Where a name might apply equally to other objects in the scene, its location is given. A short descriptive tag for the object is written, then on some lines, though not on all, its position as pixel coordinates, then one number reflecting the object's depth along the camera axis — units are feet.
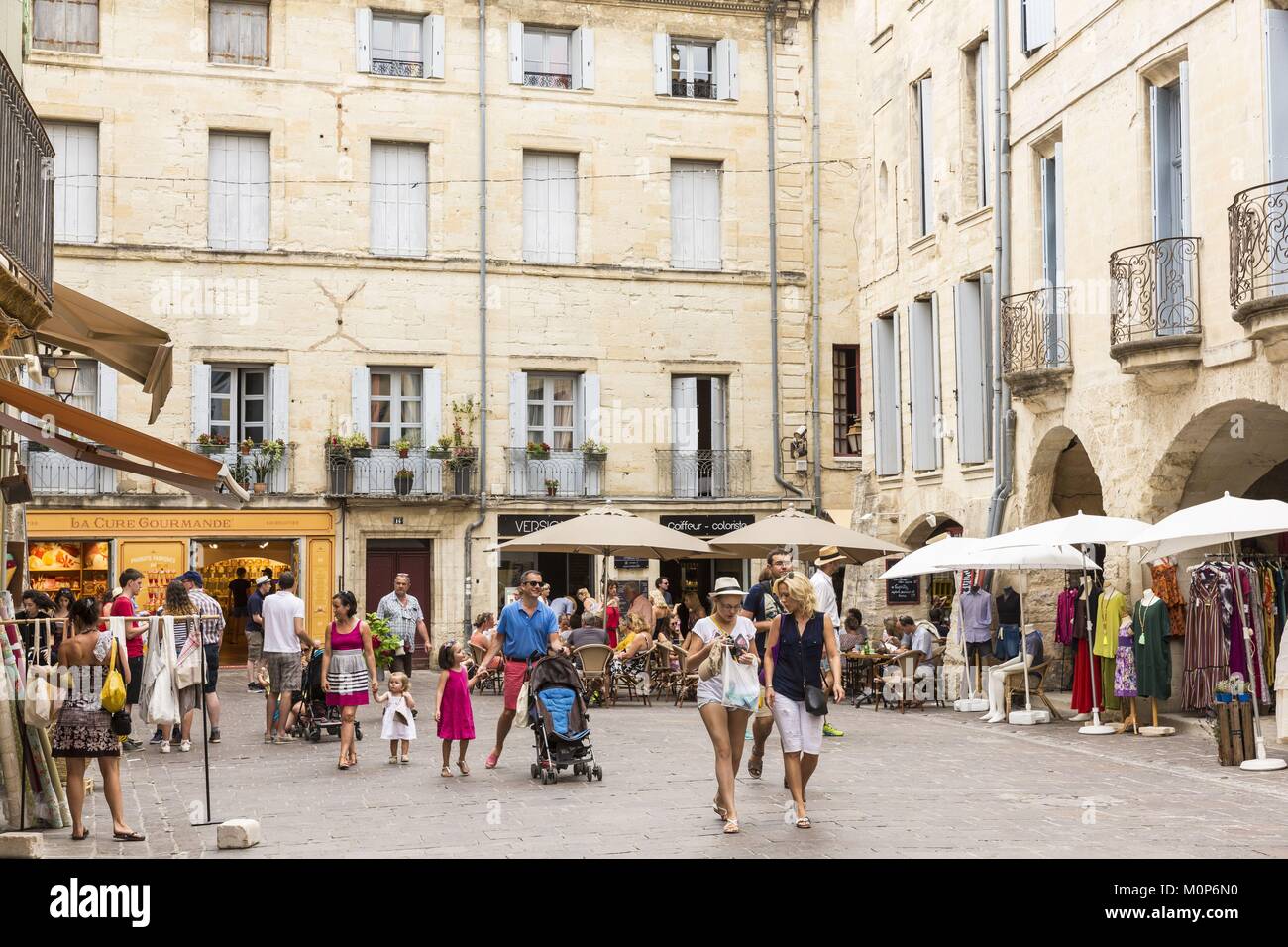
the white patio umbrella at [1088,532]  52.54
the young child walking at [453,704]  43.24
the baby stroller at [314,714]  52.39
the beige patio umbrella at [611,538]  70.79
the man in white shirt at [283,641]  51.34
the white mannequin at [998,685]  59.67
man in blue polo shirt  43.45
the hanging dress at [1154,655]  53.21
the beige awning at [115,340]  48.08
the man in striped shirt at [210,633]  51.70
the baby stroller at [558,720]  41.22
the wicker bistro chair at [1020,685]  59.67
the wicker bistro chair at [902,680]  65.21
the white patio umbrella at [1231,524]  44.50
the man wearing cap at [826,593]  60.70
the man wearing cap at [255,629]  73.87
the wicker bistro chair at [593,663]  65.67
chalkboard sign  84.02
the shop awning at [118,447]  35.19
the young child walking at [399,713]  45.34
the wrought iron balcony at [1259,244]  49.42
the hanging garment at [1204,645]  51.21
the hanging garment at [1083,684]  57.67
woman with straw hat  33.35
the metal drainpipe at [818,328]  104.88
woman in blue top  33.55
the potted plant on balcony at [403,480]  96.27
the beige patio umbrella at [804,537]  66.80
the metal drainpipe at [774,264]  104.01
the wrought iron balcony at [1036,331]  64.95
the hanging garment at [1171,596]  54.85
